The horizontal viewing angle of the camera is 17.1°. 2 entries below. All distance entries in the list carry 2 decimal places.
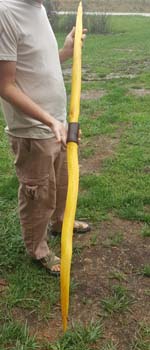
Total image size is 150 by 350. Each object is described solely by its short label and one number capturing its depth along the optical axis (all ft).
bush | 60.90
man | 8.17
